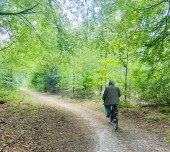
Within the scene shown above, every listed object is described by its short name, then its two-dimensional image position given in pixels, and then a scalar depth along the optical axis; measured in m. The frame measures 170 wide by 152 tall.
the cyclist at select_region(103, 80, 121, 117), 9.02
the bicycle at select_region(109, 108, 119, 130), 8.60
